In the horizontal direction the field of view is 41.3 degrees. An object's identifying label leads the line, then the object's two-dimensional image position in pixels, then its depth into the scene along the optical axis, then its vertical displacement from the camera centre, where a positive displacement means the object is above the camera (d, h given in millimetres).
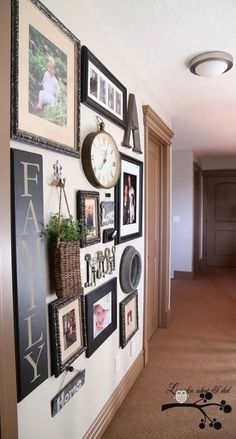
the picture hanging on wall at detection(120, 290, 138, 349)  2105 -786
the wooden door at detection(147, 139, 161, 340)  3092 -301
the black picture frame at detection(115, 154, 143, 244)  2027 +43
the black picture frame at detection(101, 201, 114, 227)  1783 -37
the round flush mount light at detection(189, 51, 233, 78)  1974 +931
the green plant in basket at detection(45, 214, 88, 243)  1267 -95
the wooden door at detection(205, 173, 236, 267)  6672 -301
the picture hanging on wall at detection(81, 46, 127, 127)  1515 +642
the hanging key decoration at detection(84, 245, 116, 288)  1621 -327
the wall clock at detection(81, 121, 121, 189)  1548 +255
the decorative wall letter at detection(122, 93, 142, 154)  2113 +568
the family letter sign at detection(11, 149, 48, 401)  1072 -232
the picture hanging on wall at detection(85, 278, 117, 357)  1627 -606
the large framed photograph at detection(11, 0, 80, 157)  1062 +489
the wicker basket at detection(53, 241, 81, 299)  1237 -246
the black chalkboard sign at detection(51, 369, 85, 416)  1341 -849
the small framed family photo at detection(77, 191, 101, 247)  1499 -40
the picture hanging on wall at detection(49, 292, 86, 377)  1294 -549
